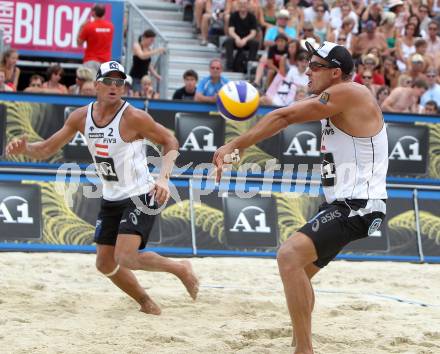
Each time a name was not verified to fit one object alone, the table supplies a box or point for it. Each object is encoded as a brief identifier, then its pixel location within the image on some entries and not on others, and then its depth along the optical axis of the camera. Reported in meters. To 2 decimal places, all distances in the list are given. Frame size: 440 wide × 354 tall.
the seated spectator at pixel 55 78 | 12.95
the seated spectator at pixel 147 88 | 13.45
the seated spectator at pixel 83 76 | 12.39
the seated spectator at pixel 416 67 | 15.09
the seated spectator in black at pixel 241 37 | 15.64
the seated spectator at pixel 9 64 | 13.02
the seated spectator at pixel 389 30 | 16.70
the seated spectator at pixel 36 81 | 12.78
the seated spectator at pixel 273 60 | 14.63
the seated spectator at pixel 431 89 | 14.32
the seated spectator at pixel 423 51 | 15.78
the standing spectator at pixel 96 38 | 13.48
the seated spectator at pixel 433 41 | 16.53
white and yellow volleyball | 9.80
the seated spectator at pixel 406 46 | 16.34
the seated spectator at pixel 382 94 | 13.98
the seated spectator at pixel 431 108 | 13.45
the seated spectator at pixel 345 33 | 16.02
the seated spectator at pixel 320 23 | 16.44
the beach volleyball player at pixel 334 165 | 6.17
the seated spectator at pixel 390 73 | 15.36
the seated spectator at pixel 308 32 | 15.52
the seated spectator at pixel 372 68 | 14.48
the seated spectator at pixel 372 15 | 17.28
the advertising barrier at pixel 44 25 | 14.11
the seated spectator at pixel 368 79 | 14.16
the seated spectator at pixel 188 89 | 13.31
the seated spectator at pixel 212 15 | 16.36
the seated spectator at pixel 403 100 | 13.73
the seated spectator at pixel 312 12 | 16.56
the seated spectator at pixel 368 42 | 16.09
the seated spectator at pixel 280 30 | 15.60
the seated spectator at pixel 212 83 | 13.10
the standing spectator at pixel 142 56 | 14.21
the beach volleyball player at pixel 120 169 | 7.58
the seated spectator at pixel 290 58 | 14.44
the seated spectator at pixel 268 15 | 16.34
